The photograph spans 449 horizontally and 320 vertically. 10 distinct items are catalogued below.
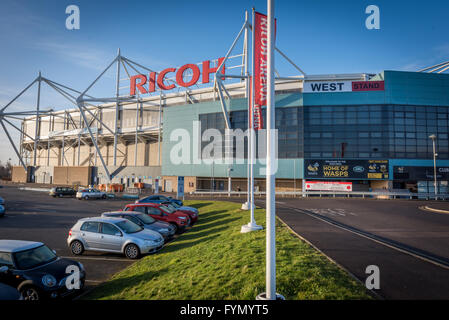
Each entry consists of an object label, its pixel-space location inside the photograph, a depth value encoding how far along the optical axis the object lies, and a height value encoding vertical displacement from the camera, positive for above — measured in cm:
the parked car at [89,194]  3130 -272
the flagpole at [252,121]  1127 +295
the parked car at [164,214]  1422 -234
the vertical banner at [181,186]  2325 -120
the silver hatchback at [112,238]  970 -257
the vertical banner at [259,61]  1458 +705
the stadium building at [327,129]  3703 +703
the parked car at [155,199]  2122 -228
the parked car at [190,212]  1607 -255
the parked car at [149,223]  1197 -244
